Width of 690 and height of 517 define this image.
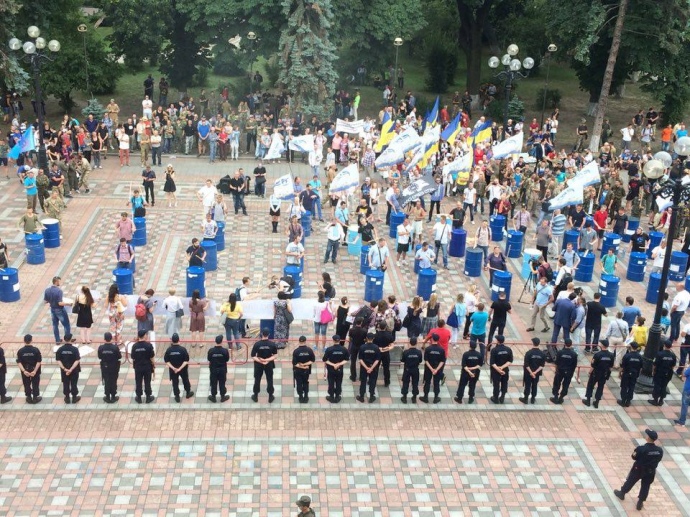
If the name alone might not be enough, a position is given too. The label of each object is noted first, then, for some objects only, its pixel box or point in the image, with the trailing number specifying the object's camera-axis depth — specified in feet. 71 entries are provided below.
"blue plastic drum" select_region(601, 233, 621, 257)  86.22
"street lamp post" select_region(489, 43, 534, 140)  107.04
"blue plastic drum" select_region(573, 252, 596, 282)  82.58
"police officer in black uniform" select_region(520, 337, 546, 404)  58.70
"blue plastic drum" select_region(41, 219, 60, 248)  85.30
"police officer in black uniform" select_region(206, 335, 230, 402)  56.65
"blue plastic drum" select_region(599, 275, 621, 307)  76.74
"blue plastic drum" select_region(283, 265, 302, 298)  73.26
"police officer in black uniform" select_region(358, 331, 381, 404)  58.54
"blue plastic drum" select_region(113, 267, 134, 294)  72.69
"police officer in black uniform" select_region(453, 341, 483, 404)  58.13
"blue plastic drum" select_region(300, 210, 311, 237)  90.58
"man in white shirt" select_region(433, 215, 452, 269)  82.53
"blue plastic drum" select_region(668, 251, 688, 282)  82.43
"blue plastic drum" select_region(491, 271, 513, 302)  73.95
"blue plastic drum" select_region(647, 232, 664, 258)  90.01
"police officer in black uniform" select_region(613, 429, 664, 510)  48.73
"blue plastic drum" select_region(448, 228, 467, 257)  87.81
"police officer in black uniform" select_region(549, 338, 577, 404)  59.00
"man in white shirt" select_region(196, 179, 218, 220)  88.79
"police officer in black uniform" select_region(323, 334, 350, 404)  57.67
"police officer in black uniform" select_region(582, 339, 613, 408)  58.54
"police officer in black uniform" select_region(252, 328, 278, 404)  57.31
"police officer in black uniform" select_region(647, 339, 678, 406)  59.26
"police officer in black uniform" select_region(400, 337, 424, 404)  58.13
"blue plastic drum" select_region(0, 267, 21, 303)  72.13
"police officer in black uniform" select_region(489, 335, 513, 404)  58.65
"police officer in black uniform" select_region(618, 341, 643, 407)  58.59
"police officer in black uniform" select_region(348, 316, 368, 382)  60.85
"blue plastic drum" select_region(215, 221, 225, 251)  86.12
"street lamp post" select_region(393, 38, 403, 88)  146.86
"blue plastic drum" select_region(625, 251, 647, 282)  84.07
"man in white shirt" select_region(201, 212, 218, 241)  84.02
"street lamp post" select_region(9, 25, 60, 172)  97.55
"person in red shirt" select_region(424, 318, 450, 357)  59.82
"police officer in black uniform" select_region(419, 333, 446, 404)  58.54
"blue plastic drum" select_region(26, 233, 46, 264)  81.05
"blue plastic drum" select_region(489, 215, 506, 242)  92.22
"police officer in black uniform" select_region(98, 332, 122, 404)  56.13
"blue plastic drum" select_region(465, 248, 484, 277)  82.89
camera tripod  77.50
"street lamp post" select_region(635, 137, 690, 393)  59.47
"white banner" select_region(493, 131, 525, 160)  101.30
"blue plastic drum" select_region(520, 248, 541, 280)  80.33
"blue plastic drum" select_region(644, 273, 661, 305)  79.25
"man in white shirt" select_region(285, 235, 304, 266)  78.23
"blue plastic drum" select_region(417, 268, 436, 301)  75.90
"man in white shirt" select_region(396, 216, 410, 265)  84.07
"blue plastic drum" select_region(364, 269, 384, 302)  74.84
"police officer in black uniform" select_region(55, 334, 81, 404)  56.39
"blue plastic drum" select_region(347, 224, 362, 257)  86.84
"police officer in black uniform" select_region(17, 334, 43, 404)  55.83
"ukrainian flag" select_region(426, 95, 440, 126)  109.53
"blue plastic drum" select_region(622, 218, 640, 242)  93.45
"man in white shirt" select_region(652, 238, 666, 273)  81.47
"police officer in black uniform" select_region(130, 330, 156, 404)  56.49
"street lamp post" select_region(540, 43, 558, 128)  140.46
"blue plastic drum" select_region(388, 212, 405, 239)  91.76
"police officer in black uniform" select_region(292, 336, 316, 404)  56.90
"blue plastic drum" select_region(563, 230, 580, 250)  86.07
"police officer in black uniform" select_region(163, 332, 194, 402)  56.80
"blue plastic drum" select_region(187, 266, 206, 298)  72.79
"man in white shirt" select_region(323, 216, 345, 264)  82.53
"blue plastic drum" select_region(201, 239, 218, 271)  80.07
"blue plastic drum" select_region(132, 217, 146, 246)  87.20
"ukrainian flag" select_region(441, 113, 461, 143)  109.43
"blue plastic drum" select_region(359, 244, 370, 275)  81.41
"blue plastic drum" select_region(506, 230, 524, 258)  88.22
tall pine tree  128.57
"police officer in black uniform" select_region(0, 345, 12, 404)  56.18
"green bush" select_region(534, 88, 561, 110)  159.33
